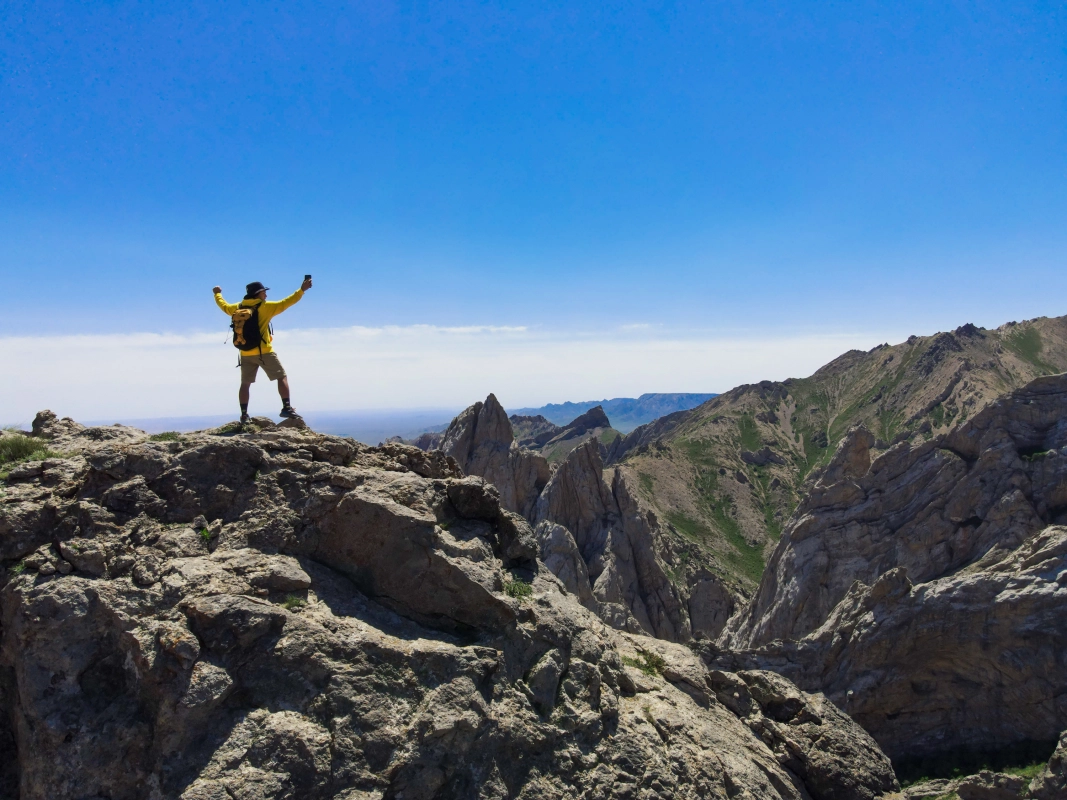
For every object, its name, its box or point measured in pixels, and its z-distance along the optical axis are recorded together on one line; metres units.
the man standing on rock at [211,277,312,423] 14.95
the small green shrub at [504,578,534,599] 13.30
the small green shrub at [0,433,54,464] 12.10
